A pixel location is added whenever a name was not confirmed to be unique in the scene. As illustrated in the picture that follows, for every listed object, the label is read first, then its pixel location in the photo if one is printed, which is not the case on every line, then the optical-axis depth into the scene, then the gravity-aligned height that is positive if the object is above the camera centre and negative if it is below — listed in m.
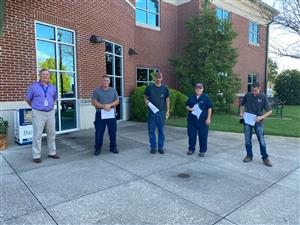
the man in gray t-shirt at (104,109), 5.70 -0.41
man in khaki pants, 5.13 -0.28
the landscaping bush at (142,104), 11.10 -0.60
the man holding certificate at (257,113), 5.11 -0.46
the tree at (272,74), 37.84 +2.62
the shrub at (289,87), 23.16 +0.38
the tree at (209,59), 13.66 +1.81
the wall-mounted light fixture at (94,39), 8.95 +1.89
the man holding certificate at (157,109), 5.84 -0.41
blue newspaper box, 6.50 -0.90
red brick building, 6.77 +1.60
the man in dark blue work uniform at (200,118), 5.63 -0.60
